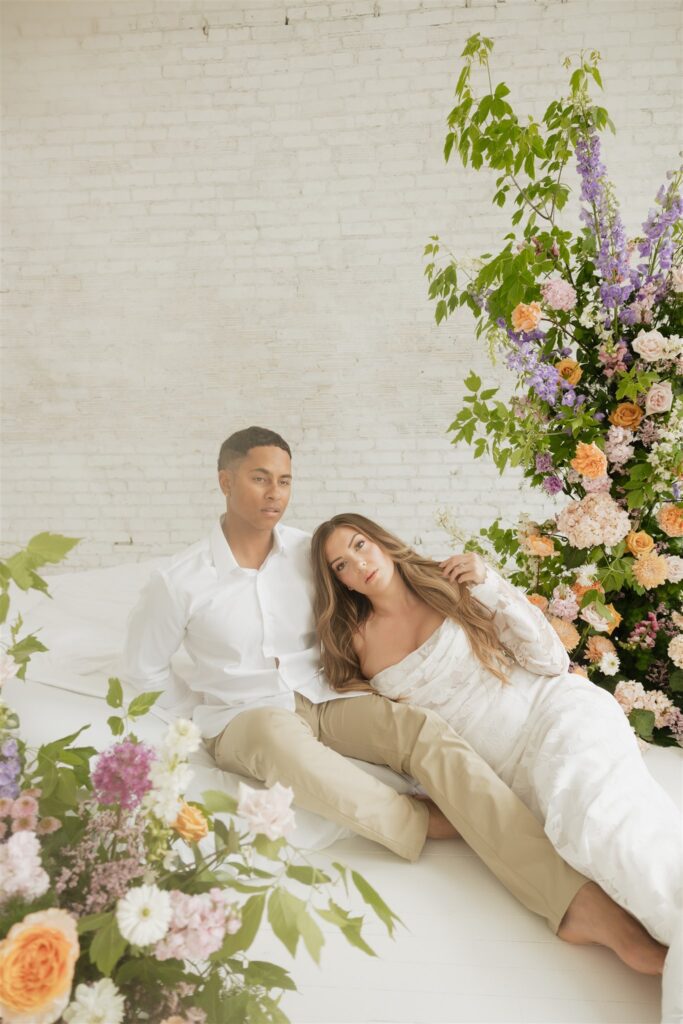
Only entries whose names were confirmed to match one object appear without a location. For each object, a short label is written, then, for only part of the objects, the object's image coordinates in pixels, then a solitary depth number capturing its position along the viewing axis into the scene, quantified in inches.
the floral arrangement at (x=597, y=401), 93.7
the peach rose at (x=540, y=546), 100.4
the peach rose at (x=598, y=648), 100.1
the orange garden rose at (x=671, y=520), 93.8
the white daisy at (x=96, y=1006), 28.9
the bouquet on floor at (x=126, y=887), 28.5
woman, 68.5
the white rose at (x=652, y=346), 90.2
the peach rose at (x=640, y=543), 94.6
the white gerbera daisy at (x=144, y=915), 28.4
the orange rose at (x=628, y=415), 95.4
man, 71.3
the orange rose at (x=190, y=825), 32.9
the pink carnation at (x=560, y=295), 94.5
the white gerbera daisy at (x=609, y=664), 97.2
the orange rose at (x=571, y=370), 96.5
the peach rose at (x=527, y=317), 93.5
